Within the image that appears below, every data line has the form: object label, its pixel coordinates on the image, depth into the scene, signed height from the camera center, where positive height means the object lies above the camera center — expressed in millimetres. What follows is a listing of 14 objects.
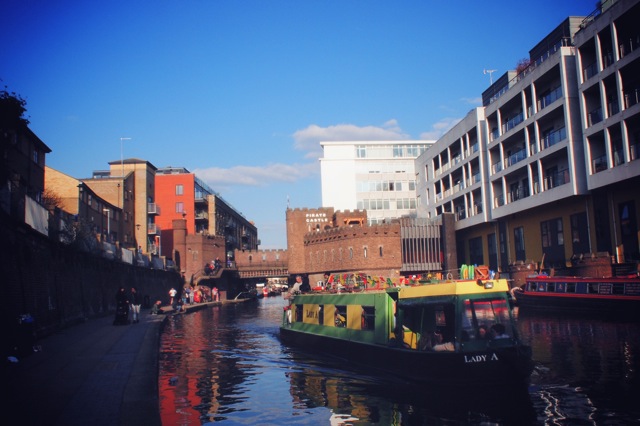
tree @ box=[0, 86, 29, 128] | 14567 +4728
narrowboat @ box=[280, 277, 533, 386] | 12234 -1578
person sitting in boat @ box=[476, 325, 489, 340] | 12461 -1493
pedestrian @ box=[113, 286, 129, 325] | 24047 -1127
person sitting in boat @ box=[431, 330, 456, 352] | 12580 -1729
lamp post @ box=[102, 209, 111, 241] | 51681 +5893
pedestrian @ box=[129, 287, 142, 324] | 25516 -1028
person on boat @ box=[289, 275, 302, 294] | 23406 -569
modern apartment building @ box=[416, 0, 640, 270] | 30016 +7354
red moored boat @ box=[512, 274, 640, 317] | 25906 -1655
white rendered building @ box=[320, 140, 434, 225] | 78688 +13362
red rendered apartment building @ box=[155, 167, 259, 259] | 75750 +10543
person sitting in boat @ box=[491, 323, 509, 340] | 12477 -1462
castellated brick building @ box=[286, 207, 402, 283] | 57156 +3233
